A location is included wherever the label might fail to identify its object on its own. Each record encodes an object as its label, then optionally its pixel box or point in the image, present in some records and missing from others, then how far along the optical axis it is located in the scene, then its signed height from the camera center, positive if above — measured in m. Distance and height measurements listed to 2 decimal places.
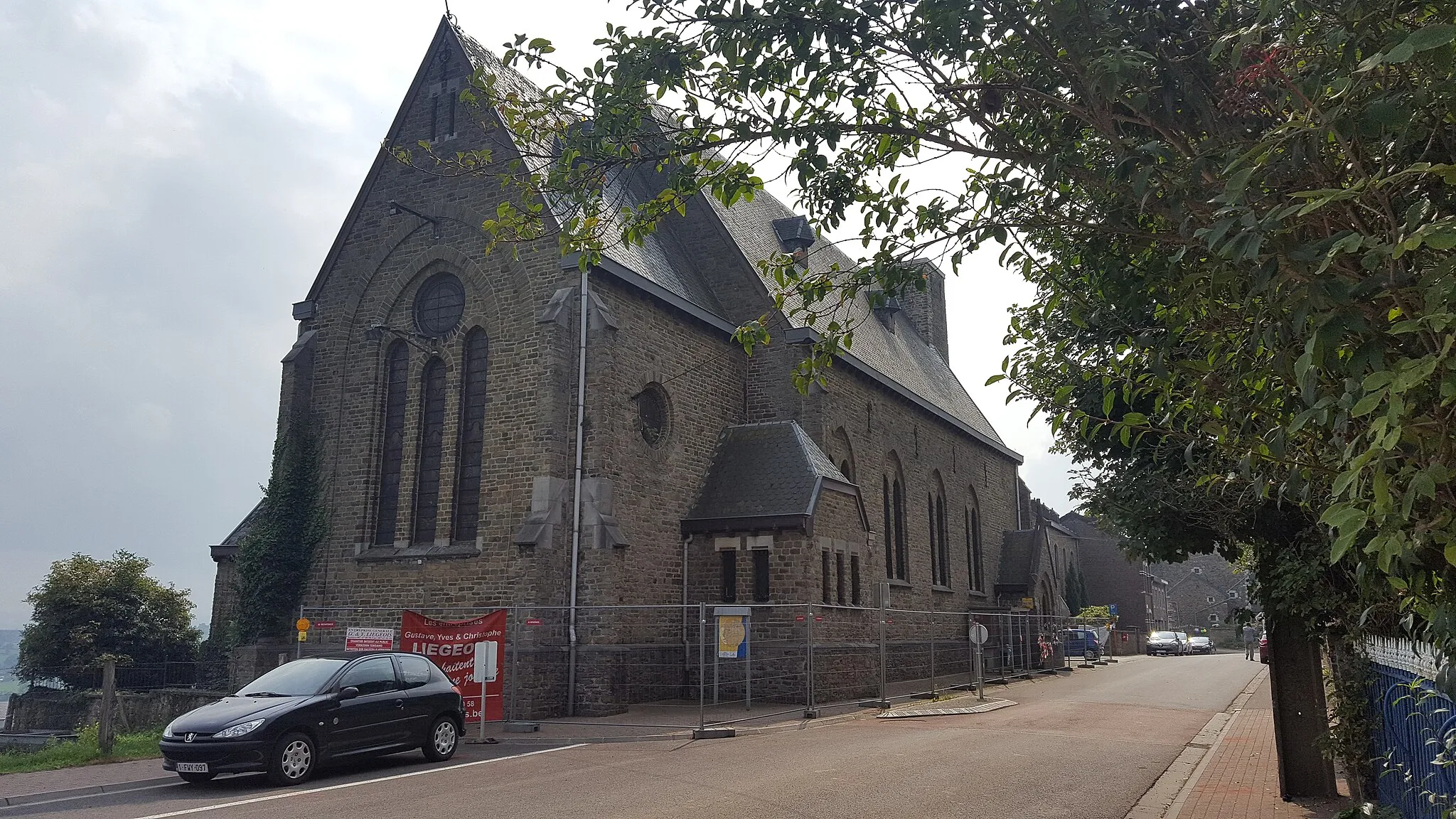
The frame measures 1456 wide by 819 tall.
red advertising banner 15.27 -0.49
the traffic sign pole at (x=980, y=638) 21.23 -0.59
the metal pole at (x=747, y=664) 16.84 -0.94
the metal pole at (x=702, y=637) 15.66 -0.40
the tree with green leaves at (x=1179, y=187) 2.92 +1.98
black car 10.33 -1.17
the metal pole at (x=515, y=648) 15.87 -0.56
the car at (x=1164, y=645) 55.09 -1.90
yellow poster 16.80 -0.44
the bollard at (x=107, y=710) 12.65 -1.20
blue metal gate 5.25 -0.75
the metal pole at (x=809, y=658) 16.64 -0.79
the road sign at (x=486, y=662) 14.46 -0.71
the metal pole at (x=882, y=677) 18.75 -1.23
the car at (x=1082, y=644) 38.37 -1.34
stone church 18.61 +3.94
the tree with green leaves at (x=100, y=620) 26.03 -0.16
